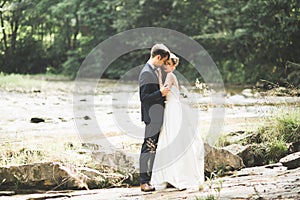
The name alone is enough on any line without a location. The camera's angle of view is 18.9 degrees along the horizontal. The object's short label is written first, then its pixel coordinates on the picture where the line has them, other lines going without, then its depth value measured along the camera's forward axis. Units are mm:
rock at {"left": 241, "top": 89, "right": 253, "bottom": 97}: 23949
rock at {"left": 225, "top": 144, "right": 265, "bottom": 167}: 11137
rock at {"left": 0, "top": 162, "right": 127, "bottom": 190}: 9957
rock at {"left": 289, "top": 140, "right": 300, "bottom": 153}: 11321
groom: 9083
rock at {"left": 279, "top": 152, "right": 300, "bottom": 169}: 9554
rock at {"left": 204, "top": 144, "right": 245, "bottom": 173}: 10769
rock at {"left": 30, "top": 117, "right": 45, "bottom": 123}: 16719
